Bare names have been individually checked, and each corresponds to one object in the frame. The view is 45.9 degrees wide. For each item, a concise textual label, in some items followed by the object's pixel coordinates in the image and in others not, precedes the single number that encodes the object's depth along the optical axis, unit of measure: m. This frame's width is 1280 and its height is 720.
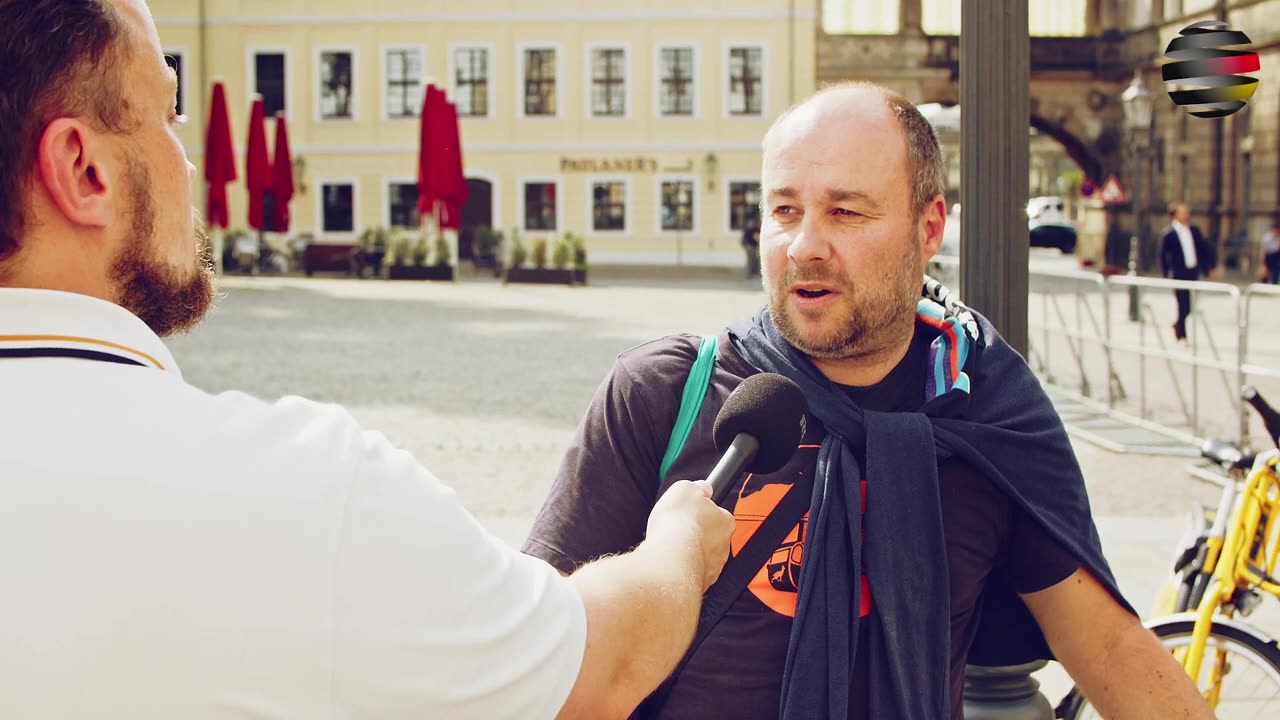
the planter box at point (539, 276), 30.42
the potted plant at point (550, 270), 30.42
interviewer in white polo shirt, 1.10
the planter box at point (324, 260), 36.44
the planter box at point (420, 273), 31.62
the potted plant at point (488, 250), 36.72
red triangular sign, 37.72
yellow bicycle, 3.72
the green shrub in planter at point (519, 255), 30.88
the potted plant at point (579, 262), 30.61
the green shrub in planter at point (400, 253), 32.34
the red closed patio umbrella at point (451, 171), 29.59
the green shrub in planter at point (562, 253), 30.55
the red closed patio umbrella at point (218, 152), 29.64
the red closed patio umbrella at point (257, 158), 32.16
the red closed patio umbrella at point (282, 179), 32.41
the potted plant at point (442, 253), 31.78
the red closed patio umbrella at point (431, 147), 29.36
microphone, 1.81
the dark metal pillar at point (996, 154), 3.22
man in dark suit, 19.55
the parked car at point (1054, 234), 49.84
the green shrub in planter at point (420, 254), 32.19
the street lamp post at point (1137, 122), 21.17
